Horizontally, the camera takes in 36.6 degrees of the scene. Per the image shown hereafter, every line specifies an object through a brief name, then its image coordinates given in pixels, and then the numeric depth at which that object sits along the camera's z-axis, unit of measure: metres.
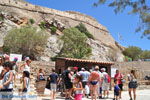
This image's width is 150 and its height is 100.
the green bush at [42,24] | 45.47
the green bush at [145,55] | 60.67
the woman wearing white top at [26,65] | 8.22
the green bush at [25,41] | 33.16
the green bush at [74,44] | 36.00
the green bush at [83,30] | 49.27
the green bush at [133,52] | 57.88
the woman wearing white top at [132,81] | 9.67
